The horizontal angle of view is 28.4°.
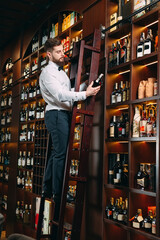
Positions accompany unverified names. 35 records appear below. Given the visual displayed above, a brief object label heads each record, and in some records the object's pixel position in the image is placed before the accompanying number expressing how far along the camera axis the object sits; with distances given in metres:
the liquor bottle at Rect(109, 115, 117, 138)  3.19
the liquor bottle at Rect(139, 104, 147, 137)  2.86
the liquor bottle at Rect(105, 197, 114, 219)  3.14
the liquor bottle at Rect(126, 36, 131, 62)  3.15
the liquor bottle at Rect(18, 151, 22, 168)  5.60
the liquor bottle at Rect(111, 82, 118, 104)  3.27
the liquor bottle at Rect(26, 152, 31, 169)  5.23
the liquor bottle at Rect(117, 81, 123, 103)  3.19
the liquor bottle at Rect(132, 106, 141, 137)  2.92
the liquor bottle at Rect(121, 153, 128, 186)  3.11
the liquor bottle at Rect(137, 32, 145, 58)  2.96
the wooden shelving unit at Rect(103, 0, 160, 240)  2.80
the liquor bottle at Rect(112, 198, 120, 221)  3.07
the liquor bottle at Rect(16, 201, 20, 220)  5.52
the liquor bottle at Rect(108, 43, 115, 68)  3.32
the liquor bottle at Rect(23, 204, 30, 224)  5.19
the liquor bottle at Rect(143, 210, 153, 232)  2.73
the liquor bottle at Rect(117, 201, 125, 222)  3.02
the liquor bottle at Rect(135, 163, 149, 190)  2.83
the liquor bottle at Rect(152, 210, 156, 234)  2.63
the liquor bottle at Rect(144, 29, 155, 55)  2.90
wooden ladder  2.61
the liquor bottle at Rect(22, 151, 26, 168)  5.47
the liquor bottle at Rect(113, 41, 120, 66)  3.24
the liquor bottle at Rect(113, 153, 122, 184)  3.11
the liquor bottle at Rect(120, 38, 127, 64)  3.19
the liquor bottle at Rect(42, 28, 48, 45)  5.18
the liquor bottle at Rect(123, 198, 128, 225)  2.96
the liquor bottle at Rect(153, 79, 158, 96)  2.83
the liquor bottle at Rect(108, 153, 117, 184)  3.24
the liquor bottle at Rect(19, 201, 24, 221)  5.40
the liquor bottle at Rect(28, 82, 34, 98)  5.35
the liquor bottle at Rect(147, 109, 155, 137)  2.81
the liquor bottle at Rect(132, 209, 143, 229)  2.79
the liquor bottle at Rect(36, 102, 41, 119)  4.98
